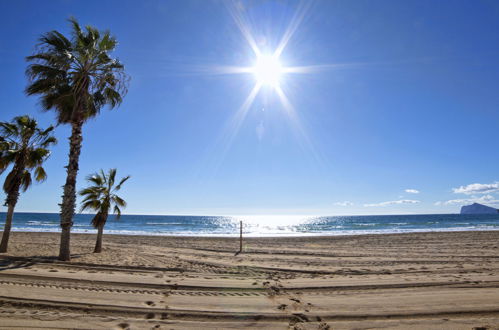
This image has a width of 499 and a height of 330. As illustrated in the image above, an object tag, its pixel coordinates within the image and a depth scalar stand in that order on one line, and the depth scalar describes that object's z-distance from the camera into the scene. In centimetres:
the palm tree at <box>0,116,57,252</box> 1179
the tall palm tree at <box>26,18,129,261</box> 998
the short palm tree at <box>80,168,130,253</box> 1341
